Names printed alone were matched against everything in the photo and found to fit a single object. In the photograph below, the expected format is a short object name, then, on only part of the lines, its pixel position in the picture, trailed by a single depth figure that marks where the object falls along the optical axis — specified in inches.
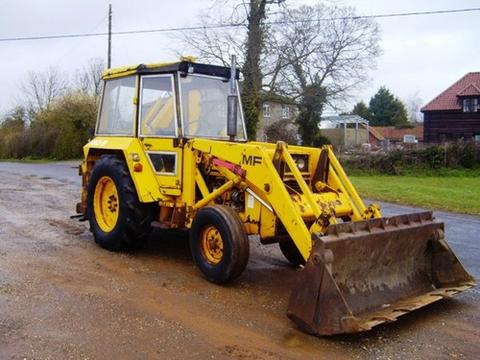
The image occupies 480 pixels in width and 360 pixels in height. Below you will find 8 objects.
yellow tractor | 198.5
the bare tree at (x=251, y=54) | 1120.8
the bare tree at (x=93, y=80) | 2289.9
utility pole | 1163.3
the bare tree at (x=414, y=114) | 3323.8
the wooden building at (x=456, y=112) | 1470.2
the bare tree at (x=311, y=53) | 1178.6
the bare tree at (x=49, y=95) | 2424.3
